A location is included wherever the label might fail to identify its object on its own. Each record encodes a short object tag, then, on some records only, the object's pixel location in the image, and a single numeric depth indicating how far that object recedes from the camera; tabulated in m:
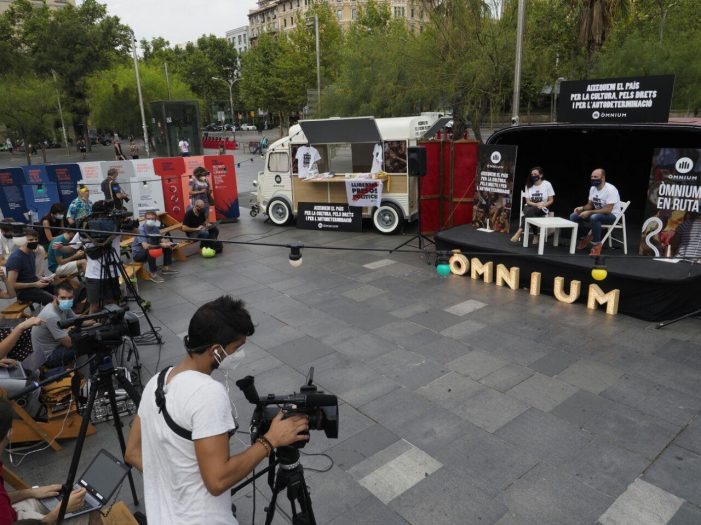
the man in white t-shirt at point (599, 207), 9.20
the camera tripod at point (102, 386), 3.71
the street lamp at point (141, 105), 35.69
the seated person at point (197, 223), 11.49
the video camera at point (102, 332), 3.63
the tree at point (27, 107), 31.00
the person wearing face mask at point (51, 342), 5.69
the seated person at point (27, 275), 7.70
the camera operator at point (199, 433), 2.09
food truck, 13.26
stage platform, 7.69
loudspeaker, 11.11
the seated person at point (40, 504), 3.13
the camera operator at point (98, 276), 6.73
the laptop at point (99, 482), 3.40
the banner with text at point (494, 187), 10.68
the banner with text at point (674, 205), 8.23
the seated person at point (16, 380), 4.87
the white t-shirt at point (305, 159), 14.24
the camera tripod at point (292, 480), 2.59
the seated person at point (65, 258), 9.05
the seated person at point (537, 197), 10.05
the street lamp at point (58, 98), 36.72
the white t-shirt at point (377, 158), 13.33
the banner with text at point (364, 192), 13.34
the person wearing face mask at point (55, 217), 10.26
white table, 9.20
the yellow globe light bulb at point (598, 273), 5.36
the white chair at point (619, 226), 9.23
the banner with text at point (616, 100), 8.89
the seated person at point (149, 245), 10.58
